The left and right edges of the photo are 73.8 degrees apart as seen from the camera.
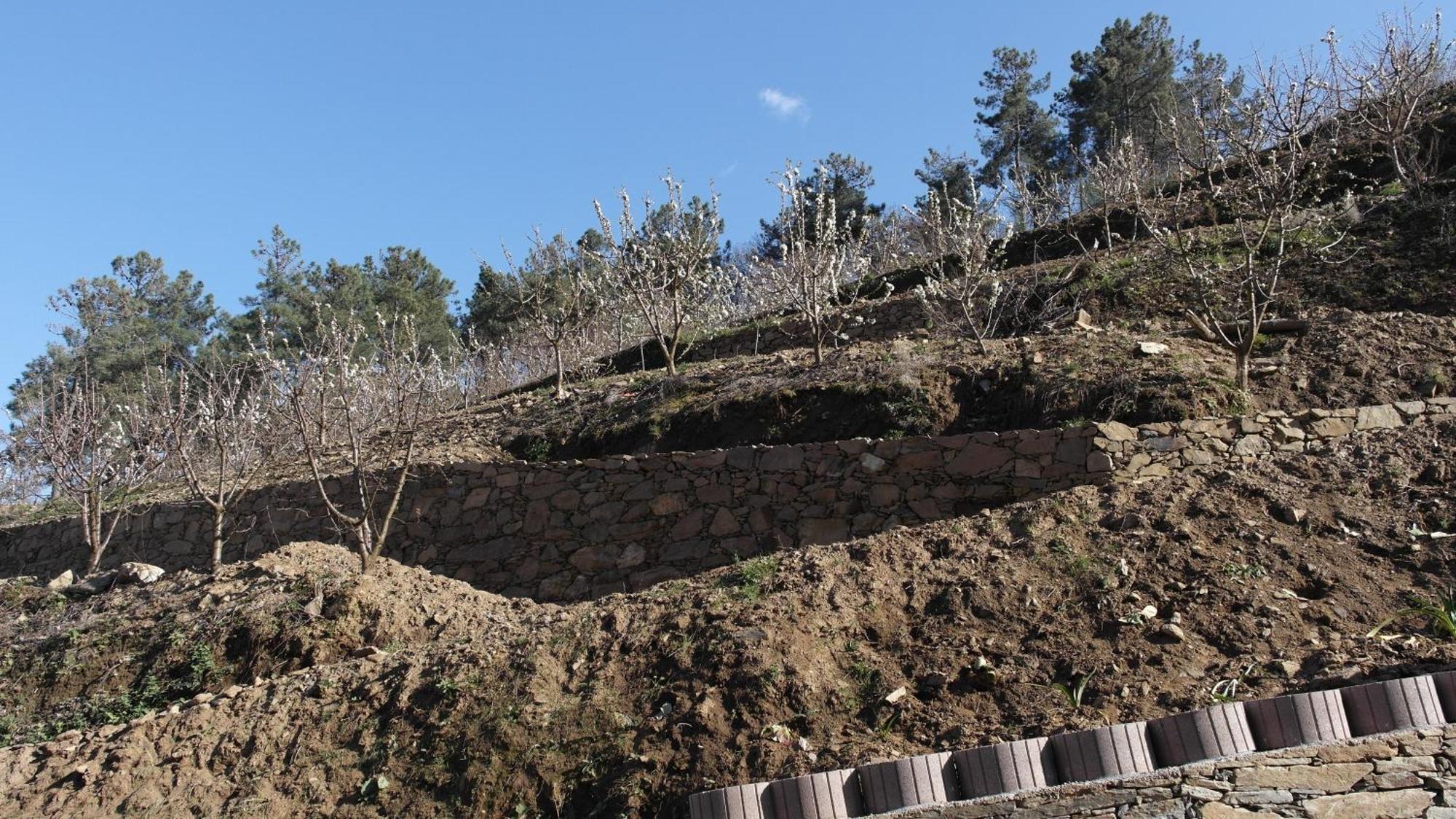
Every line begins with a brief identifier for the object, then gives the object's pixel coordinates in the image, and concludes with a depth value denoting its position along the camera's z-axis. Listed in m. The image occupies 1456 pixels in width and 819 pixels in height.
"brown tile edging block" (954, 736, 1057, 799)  4.18
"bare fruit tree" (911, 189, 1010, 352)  12.06
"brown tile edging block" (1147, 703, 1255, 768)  4.04
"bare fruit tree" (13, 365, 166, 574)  11.55
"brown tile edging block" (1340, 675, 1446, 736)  3.98
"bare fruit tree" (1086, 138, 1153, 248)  15.56
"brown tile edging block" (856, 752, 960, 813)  4.26
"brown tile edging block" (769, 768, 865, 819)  4.33
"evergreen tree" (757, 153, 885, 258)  26.94
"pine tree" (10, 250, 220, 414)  24.86
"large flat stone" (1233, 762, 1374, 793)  3.93
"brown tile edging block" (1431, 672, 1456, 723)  4.00
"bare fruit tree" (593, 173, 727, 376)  13.59
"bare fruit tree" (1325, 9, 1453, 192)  13.12
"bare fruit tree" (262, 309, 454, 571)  8.48
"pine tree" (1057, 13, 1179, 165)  26.17
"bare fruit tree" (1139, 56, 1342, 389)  8.74
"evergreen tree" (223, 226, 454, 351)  25.02
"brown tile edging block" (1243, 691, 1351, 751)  4.02
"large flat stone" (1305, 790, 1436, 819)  3.85
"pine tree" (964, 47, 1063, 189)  28.50
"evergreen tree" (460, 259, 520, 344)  24.02
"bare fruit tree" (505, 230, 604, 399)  15.63
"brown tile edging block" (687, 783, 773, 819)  4.44
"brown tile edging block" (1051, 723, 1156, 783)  4.09
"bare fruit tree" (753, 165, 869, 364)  12.05
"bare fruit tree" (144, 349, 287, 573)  10.22
